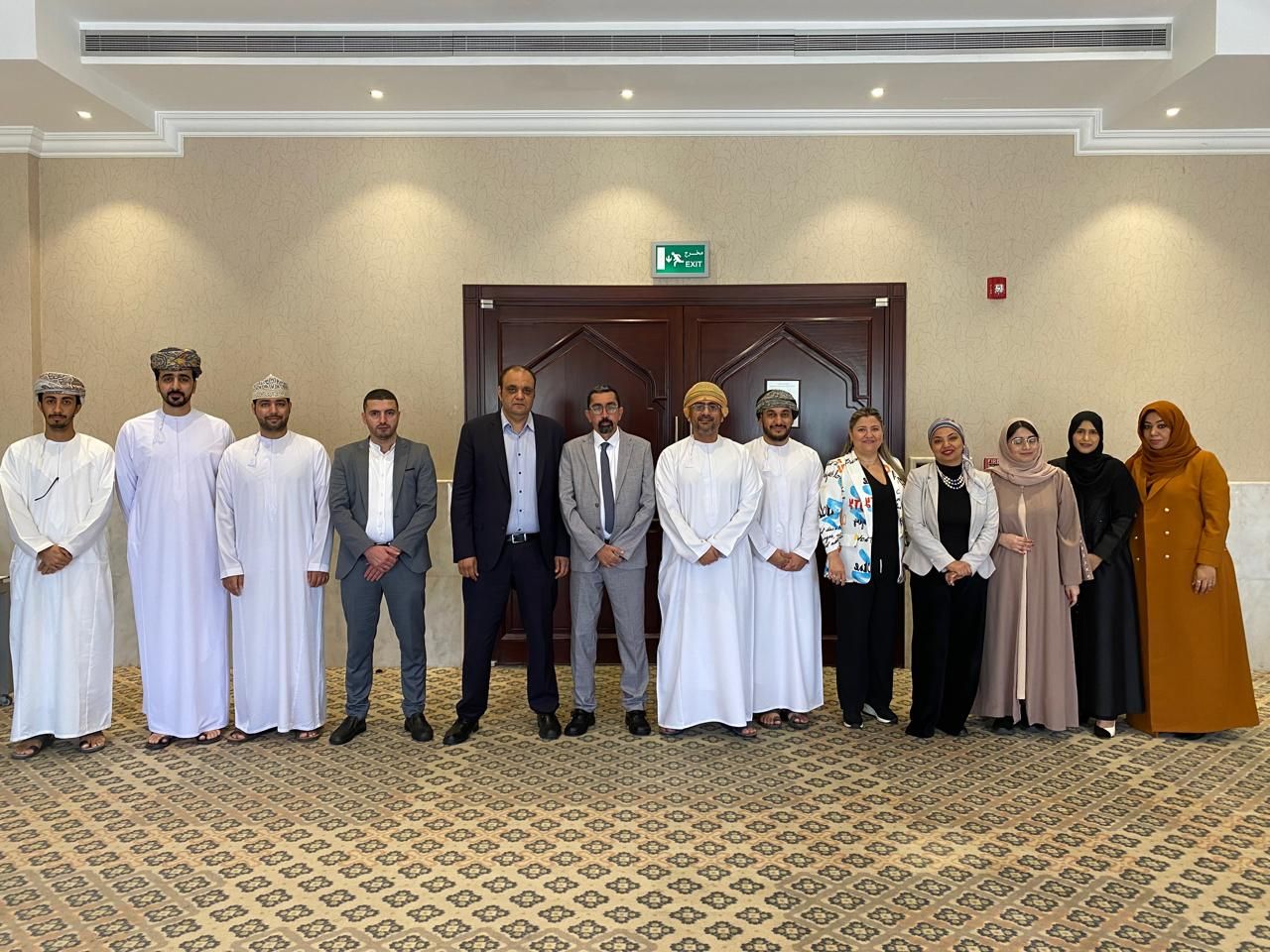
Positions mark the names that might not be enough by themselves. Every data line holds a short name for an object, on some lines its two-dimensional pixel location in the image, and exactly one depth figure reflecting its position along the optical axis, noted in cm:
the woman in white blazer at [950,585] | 445
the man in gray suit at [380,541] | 448
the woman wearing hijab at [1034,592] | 445
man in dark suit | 448
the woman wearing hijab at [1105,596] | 450
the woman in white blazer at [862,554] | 461
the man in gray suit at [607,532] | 455
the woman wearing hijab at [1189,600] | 447
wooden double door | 582
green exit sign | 577
